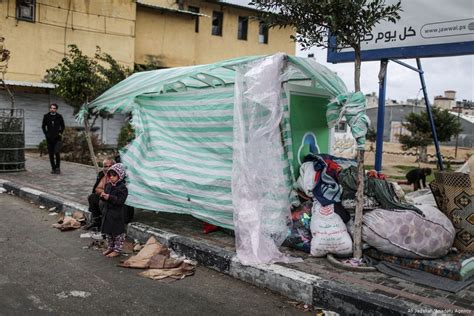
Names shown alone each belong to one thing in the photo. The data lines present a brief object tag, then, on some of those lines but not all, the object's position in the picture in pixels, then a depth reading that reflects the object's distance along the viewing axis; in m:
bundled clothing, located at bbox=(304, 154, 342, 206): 5.38
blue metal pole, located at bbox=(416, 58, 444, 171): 7.40
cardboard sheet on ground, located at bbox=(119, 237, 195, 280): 5.02
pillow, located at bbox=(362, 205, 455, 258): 5.03
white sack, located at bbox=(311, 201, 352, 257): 5.17
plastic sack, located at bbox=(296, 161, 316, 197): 5.75
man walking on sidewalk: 11.81
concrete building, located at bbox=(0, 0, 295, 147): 18.98
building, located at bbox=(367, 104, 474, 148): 37.55
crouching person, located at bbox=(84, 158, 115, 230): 6.50
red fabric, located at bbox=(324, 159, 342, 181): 5.65
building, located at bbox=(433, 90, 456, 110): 48.09
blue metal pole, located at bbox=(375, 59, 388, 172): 7.19
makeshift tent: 5.36
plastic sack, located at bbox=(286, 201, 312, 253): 5.55
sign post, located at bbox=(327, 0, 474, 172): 6.42
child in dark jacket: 5.66
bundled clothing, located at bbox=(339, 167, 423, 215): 5.39
